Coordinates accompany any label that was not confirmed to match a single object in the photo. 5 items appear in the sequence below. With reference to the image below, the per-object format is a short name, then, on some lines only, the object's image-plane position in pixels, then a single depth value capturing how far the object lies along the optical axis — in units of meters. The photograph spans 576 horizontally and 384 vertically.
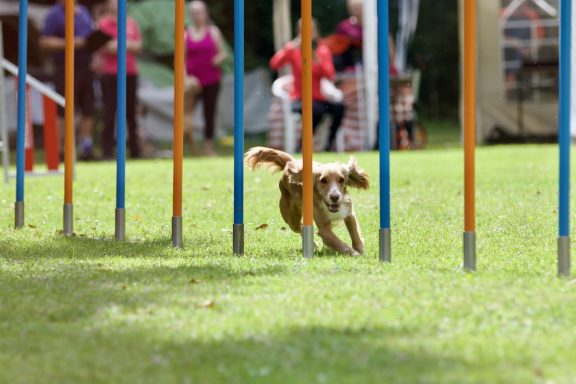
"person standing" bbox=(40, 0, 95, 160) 32.51
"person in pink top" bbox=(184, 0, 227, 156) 35.41
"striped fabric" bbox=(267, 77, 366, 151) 35.19
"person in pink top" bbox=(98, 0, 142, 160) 33.41
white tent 38.28
